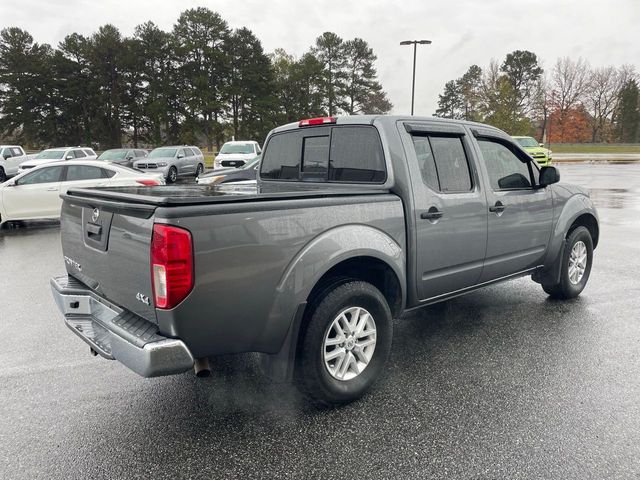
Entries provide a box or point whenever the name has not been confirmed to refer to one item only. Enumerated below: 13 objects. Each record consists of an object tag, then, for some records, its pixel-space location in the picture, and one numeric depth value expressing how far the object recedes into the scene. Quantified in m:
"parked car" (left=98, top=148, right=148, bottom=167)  25.35
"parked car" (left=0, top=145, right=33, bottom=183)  24.38
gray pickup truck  2.38
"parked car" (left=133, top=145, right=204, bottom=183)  22.36
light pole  29.46
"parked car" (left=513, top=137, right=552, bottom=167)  26.66
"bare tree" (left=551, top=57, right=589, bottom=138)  75.19
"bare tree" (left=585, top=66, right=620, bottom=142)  76.69
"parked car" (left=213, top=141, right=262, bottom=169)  20.95
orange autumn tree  78.21
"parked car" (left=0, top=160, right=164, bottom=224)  10.38
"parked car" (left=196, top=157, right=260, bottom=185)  12.45
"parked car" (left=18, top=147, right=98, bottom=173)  22.20
